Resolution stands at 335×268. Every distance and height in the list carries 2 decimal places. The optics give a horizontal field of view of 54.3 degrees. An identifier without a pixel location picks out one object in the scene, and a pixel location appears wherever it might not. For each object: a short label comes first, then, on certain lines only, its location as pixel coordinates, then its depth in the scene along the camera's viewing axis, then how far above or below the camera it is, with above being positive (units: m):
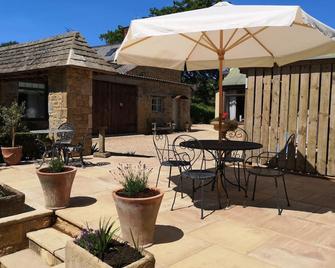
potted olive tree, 7.06 -0.41
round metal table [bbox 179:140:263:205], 4.21 -0.38
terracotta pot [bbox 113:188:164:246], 2.96 -0.92
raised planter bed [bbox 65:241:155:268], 2.20 -1.01
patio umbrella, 3.37 +1.08
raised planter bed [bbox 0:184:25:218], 3.82 -1.07
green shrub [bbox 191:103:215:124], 29.61 +0.29
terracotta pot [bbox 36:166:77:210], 3.97 -0.90
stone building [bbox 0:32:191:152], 8.34 +1.00
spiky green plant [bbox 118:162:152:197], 3.09 -0.67
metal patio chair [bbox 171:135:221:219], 3.93 -0.71
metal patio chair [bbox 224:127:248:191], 5.27 -0.66
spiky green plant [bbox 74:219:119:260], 2.34 -0.94
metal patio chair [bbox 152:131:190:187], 4.69 -0.68
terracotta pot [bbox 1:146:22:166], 7.05 -0.89
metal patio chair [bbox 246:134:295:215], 6.69 -0.88
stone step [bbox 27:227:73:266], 3.27 -1.37
